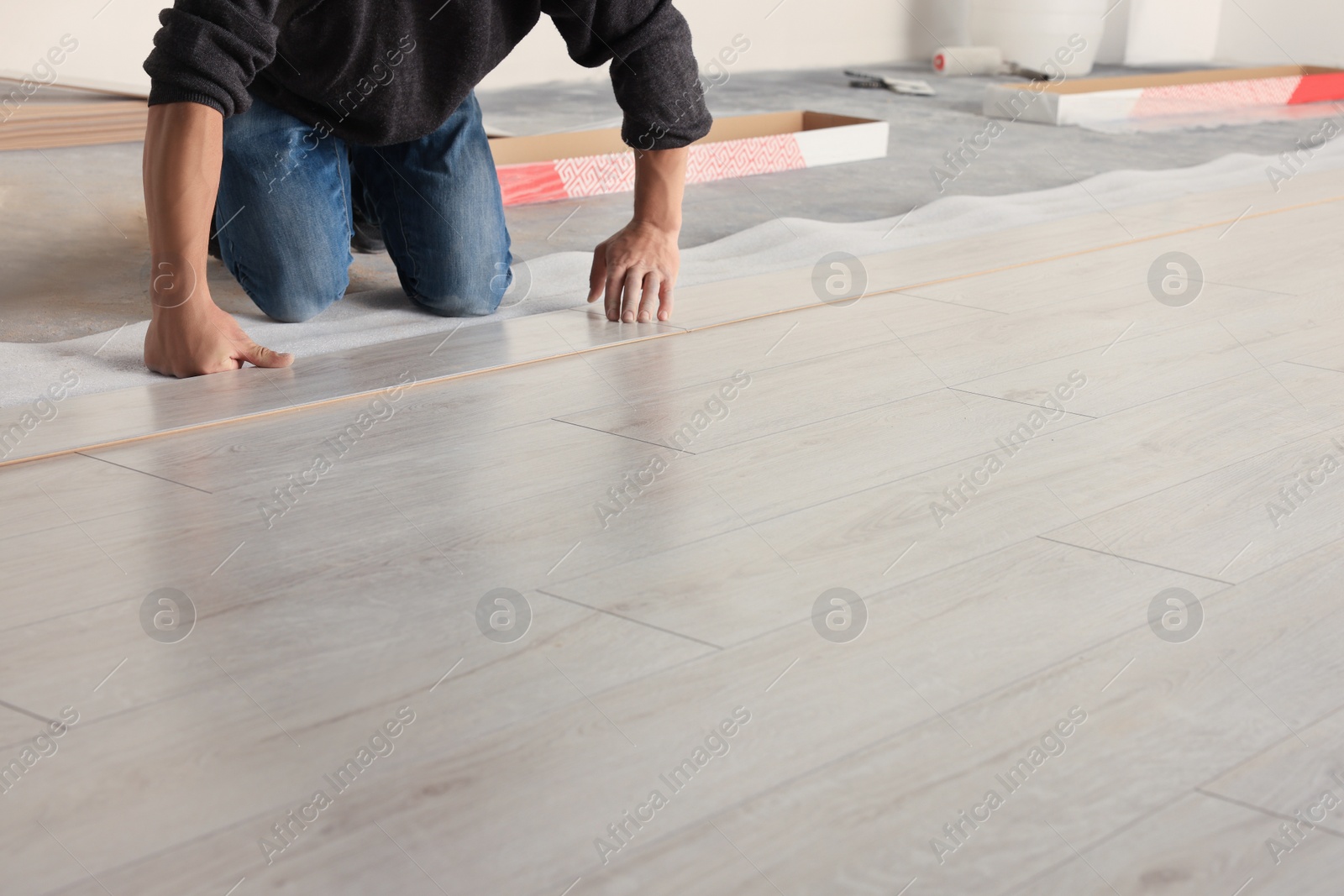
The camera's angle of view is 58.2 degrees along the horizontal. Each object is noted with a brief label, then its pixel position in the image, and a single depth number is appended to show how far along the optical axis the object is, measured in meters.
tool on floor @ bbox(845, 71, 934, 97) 5.86
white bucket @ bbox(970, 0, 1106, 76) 6.86
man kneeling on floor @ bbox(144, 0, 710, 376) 1.50
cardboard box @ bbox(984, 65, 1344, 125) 4.71
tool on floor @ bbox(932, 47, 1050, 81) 6.94
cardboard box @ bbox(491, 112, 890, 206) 3.12
